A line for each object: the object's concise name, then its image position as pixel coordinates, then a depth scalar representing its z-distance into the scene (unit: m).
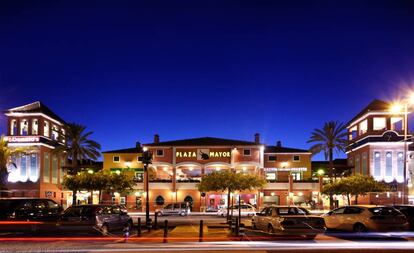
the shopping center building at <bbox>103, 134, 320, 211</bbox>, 62.47
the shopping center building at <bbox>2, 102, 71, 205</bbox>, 61.22
